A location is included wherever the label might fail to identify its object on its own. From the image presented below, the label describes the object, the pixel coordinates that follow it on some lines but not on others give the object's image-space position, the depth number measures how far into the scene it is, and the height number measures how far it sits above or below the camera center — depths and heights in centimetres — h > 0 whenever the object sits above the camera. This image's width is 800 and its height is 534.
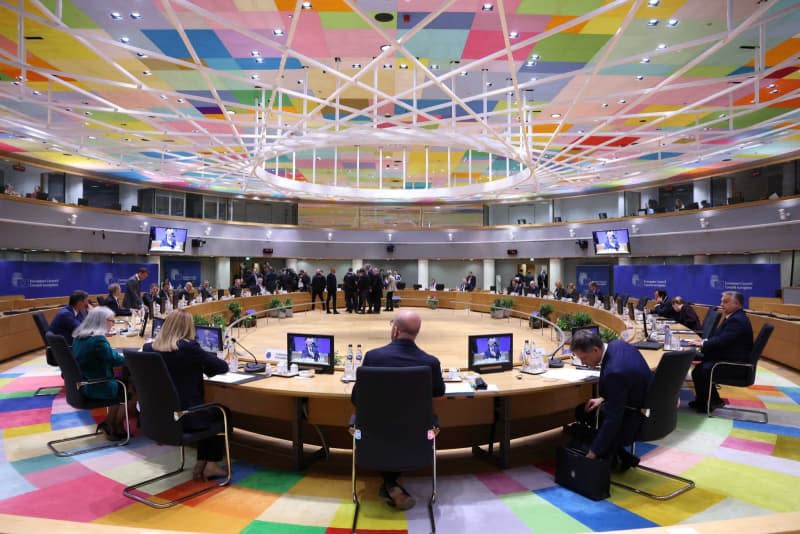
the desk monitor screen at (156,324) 631 -70
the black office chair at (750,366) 540 -106
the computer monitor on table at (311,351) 472 -80
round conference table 410 -124
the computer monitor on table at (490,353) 479 -82
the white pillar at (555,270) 2197 +22
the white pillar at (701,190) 1747 +321
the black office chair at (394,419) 299 -94
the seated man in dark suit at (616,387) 346 -85
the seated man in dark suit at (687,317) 807 -72
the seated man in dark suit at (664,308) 917 -66
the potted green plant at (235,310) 1334 -106
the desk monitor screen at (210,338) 543 -76
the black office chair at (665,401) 369 -100
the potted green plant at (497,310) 1627 -126
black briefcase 353 -154
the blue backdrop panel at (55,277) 1334 -16
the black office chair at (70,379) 439 -101
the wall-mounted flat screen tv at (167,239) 1836 +132
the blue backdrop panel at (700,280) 1392 -14
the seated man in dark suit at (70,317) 555 -54
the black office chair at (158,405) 346 -99
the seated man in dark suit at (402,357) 334 -59
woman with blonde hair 371 -70
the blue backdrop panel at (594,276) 2081 -6
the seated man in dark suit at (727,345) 556 -83
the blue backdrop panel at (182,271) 2048 +6
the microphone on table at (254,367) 475 -97
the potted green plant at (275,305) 1592 -108
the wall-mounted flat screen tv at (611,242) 1880 +134
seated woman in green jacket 461 -80
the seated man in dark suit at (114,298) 824 -48
